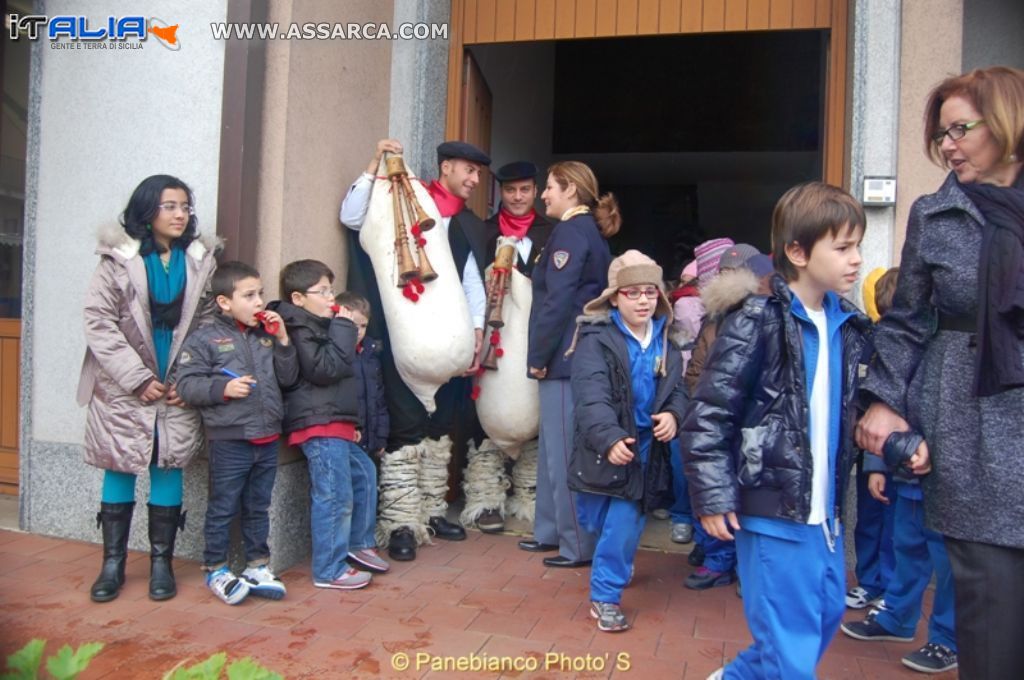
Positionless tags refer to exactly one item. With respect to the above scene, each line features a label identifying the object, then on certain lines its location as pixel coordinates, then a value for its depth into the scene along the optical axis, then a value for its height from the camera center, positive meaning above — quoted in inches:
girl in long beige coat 136.7 -5.9
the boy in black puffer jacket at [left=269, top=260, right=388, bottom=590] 144.9 -12.5
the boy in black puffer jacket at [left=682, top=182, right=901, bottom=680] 91.2 -9.6
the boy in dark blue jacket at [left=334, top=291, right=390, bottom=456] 160.2 -8.4
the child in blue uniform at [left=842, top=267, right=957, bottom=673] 117.6 -33.5
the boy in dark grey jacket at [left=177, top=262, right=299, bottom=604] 136.7 -11.9
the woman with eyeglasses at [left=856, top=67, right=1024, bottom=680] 78.1 -0.1
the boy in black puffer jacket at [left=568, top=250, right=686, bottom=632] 133.4 -11.0
